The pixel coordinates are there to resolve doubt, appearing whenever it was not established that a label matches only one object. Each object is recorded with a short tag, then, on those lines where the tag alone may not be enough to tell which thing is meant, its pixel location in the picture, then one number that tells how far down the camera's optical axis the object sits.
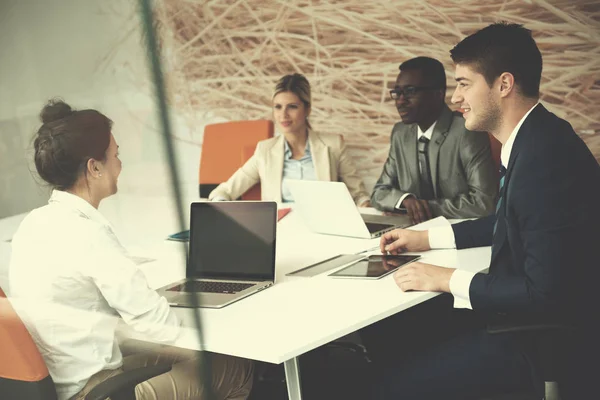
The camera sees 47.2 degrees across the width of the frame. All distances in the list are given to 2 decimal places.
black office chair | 1.47
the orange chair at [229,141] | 3.88
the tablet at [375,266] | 1.96
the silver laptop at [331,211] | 2.41
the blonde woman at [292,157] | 3.49
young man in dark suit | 1.50
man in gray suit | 2.78
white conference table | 1.46
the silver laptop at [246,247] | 1.91
